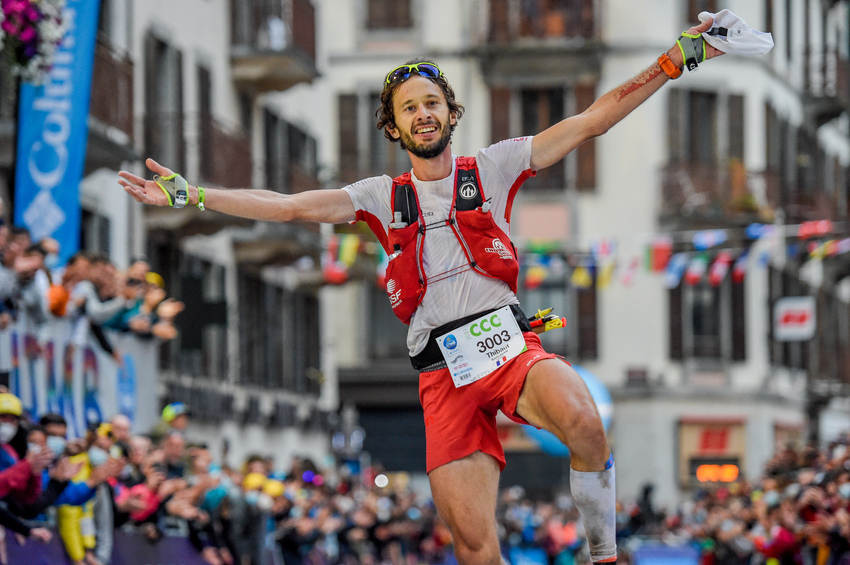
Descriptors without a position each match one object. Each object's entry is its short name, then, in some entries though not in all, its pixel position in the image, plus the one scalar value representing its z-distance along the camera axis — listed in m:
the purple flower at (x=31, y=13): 15.45
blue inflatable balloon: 20.03
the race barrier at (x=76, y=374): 13.66
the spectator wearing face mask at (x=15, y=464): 10.41
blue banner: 16.67
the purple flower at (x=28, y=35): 15.66
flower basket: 15.38
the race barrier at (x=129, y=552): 10.88
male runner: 6.90
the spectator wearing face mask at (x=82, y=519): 12.05
